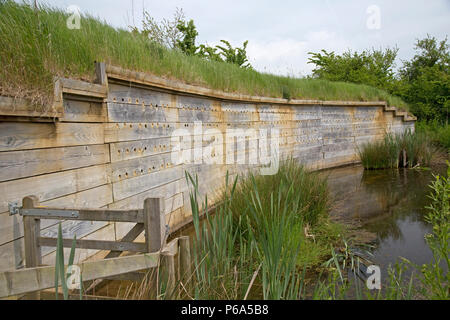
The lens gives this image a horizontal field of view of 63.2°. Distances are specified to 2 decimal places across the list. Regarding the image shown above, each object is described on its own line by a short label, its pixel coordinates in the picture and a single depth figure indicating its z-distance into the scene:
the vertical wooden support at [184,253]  2.21
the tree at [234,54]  13.15
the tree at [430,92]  14.41
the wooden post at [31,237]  2.27
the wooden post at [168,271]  2.00
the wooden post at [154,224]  2.19
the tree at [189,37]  11.43
